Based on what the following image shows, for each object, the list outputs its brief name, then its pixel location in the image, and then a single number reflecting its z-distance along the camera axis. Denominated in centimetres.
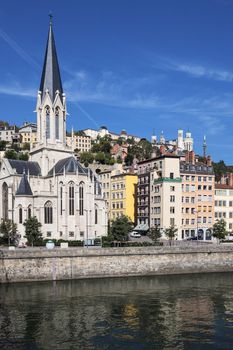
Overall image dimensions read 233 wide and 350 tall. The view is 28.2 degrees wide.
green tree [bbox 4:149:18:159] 19670
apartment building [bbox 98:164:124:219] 12293
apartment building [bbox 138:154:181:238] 9919
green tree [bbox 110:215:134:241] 7881
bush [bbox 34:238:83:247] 7950
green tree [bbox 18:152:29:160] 19552
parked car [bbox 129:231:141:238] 10141
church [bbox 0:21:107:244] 9000
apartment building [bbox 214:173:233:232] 10712
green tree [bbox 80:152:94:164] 19570
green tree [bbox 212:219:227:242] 8831
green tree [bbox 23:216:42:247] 7969
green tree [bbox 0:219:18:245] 8025
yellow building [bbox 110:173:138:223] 11581
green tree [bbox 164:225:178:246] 8518
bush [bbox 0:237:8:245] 8294
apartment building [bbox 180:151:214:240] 10206
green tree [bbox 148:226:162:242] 8331
